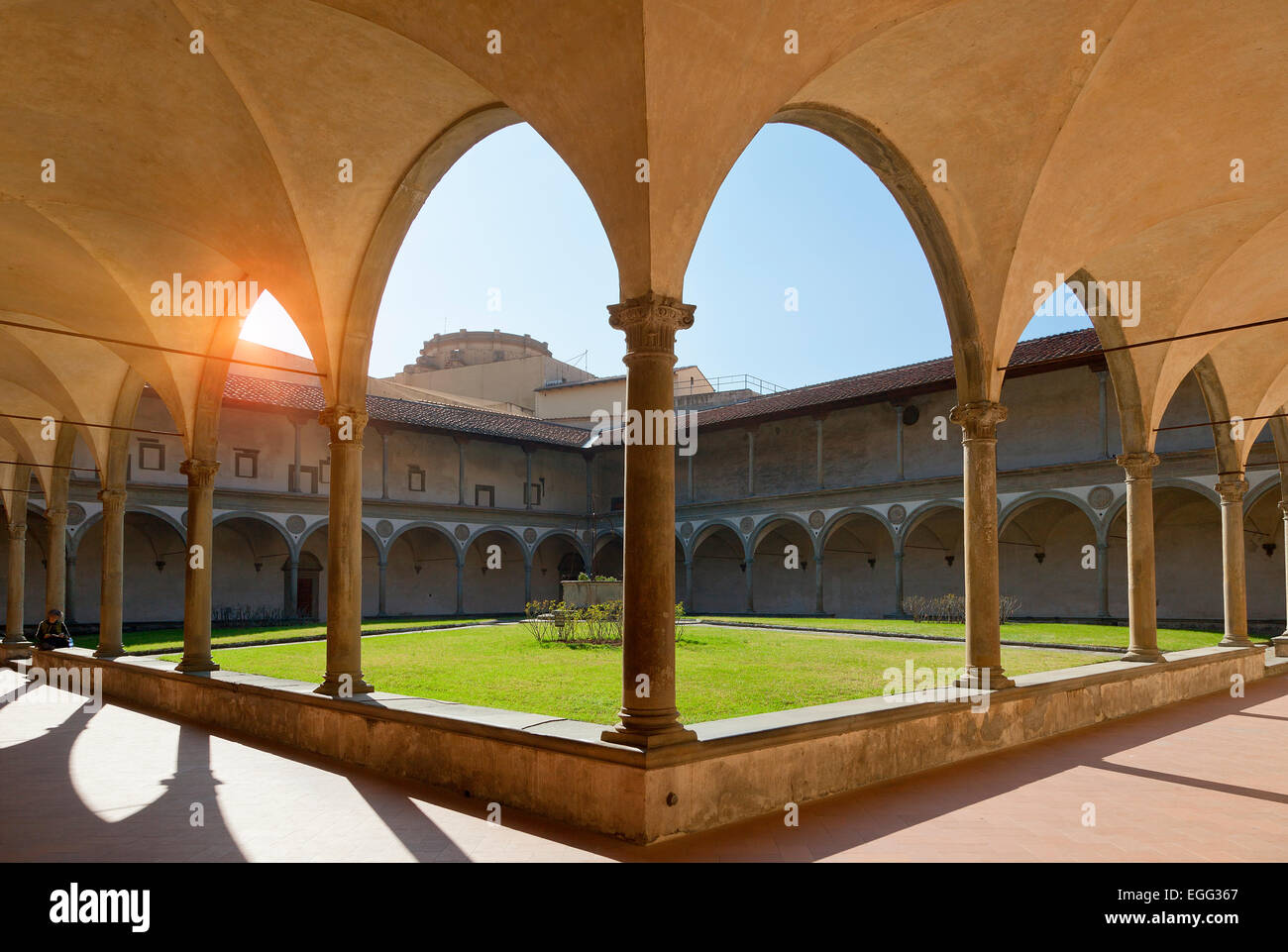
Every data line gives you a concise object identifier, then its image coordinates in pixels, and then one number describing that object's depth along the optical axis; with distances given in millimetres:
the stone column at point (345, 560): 7219
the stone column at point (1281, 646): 14719
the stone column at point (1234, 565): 12297
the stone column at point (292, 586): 25562
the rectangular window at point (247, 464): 25656
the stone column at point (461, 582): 28031
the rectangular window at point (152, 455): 23469
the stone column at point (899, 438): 24641
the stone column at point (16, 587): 16078
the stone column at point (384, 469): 27552
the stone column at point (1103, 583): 21203
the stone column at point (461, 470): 29109
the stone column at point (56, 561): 14906
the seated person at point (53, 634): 13664
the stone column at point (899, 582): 24438
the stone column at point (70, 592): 21178
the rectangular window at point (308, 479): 26469
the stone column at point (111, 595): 11719
